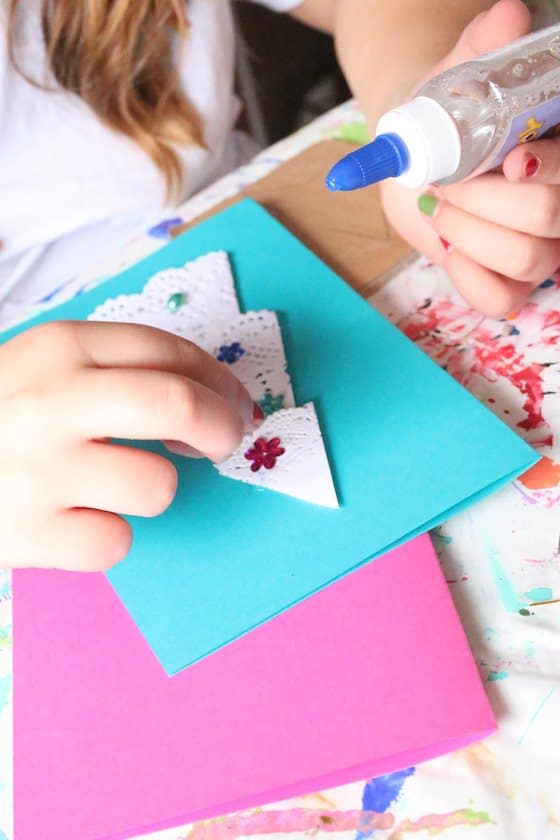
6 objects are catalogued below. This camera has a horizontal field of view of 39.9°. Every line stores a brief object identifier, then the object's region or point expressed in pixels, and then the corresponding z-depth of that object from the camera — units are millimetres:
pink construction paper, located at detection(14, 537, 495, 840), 327
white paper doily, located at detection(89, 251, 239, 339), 516
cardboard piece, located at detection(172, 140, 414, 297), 526
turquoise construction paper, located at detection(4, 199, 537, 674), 375
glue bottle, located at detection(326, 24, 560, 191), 339
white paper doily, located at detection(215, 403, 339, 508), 401
